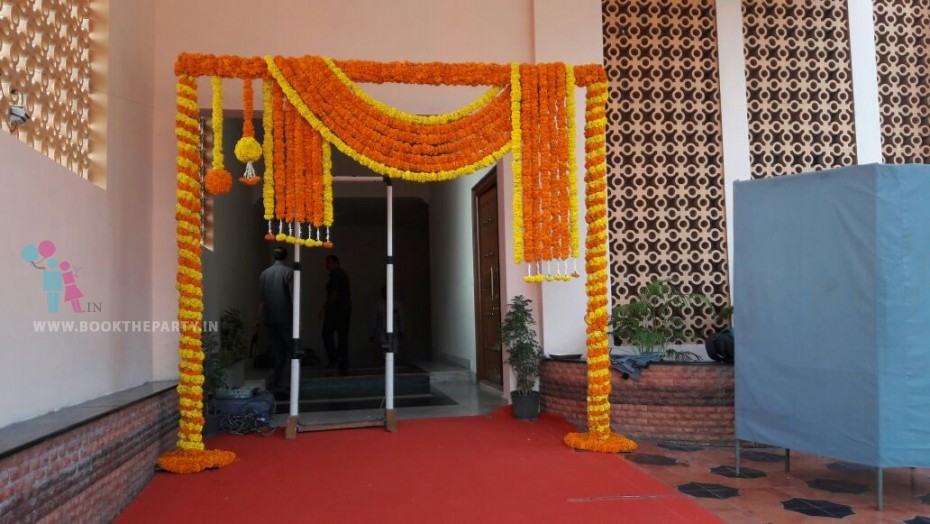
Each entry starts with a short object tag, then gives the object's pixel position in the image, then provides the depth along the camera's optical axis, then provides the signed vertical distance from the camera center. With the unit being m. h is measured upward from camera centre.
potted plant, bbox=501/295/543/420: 5.79 -0.59
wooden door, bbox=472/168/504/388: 7.08 +0.08
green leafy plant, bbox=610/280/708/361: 5.62 -0.30
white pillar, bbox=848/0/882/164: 6.30 +1.85
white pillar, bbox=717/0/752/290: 6.18 +1.67
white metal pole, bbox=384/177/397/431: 5.44 -0.46
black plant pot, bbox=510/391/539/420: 5.82 -1.02
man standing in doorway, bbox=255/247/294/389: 7.18 -0.20
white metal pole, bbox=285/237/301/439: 5.25 -0.59
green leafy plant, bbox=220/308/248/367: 6.88 -0.44
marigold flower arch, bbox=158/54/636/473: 4.50 +0.98
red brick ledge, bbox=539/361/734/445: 5.11 -0.91
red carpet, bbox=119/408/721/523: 3.47 -1.14
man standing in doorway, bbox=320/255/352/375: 9.10 -0.33
